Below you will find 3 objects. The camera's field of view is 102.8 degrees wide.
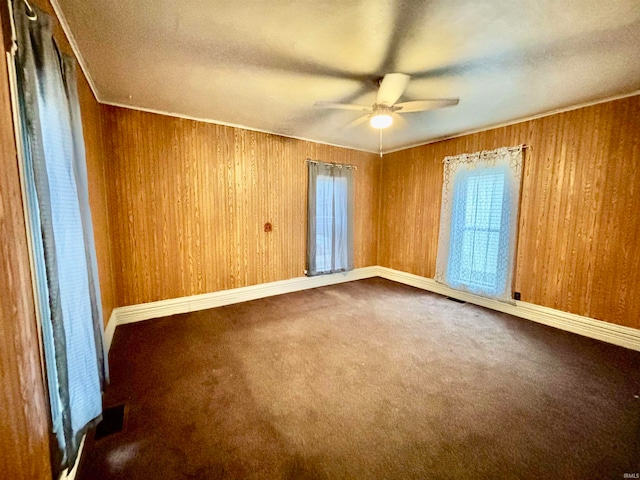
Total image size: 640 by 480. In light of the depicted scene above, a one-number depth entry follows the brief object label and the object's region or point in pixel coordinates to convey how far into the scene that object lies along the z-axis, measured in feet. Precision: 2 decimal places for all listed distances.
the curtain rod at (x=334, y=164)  13.38
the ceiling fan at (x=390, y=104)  6.30
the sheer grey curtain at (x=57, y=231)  3.23
